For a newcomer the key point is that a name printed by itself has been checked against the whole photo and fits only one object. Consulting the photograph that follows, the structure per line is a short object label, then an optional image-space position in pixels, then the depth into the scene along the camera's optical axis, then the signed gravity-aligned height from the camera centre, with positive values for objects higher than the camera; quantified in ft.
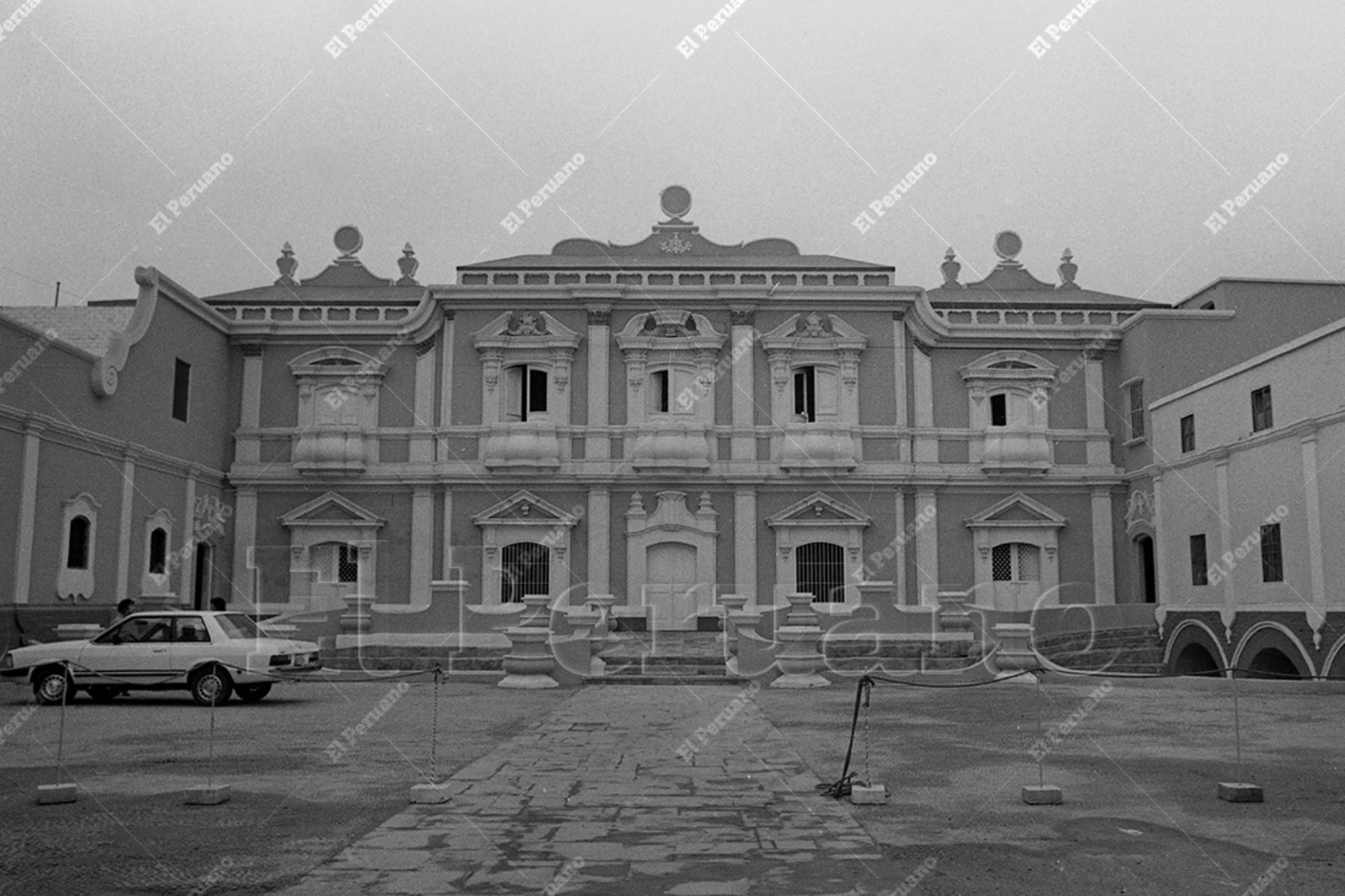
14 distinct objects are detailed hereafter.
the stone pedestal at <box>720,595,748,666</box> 70.49 -2.56
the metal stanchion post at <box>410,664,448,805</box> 27.76 -4.92
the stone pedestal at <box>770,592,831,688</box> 63.57 -3.99
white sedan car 52.44 -3.43
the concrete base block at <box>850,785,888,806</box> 27.96 -5.00
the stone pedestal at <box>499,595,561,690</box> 63.41 -3.90
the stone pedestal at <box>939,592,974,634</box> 71.56 -2.11
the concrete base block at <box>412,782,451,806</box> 27.73 -4.93
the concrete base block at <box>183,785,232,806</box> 27.48 -4.89
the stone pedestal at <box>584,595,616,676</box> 67.82 -3.24
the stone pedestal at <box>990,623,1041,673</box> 65.57 -3.79
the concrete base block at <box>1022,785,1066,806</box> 28.09 -5.02
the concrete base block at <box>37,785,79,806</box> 27.50 -4.87
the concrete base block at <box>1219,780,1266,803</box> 28.66 -5.06
